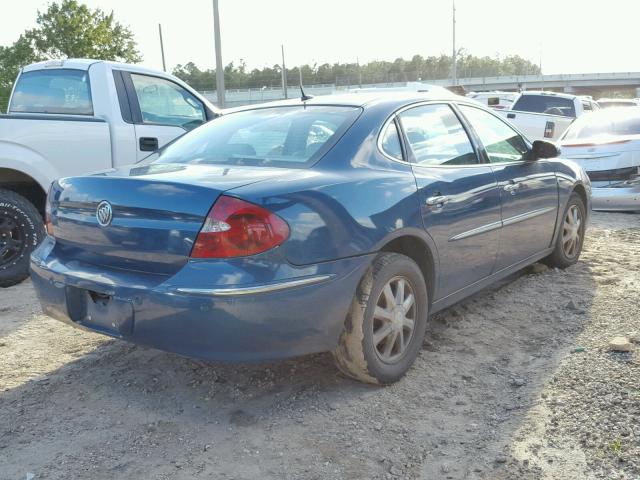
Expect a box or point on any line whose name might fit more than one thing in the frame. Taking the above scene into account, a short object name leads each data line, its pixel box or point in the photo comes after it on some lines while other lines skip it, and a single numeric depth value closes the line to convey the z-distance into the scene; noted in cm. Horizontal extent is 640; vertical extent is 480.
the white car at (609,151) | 852
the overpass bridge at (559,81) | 7731
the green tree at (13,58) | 4278
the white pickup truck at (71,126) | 546
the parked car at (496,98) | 1880
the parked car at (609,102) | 1894
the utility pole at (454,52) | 5250
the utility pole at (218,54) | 1712
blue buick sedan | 286
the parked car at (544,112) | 1435
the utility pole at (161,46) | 4459
